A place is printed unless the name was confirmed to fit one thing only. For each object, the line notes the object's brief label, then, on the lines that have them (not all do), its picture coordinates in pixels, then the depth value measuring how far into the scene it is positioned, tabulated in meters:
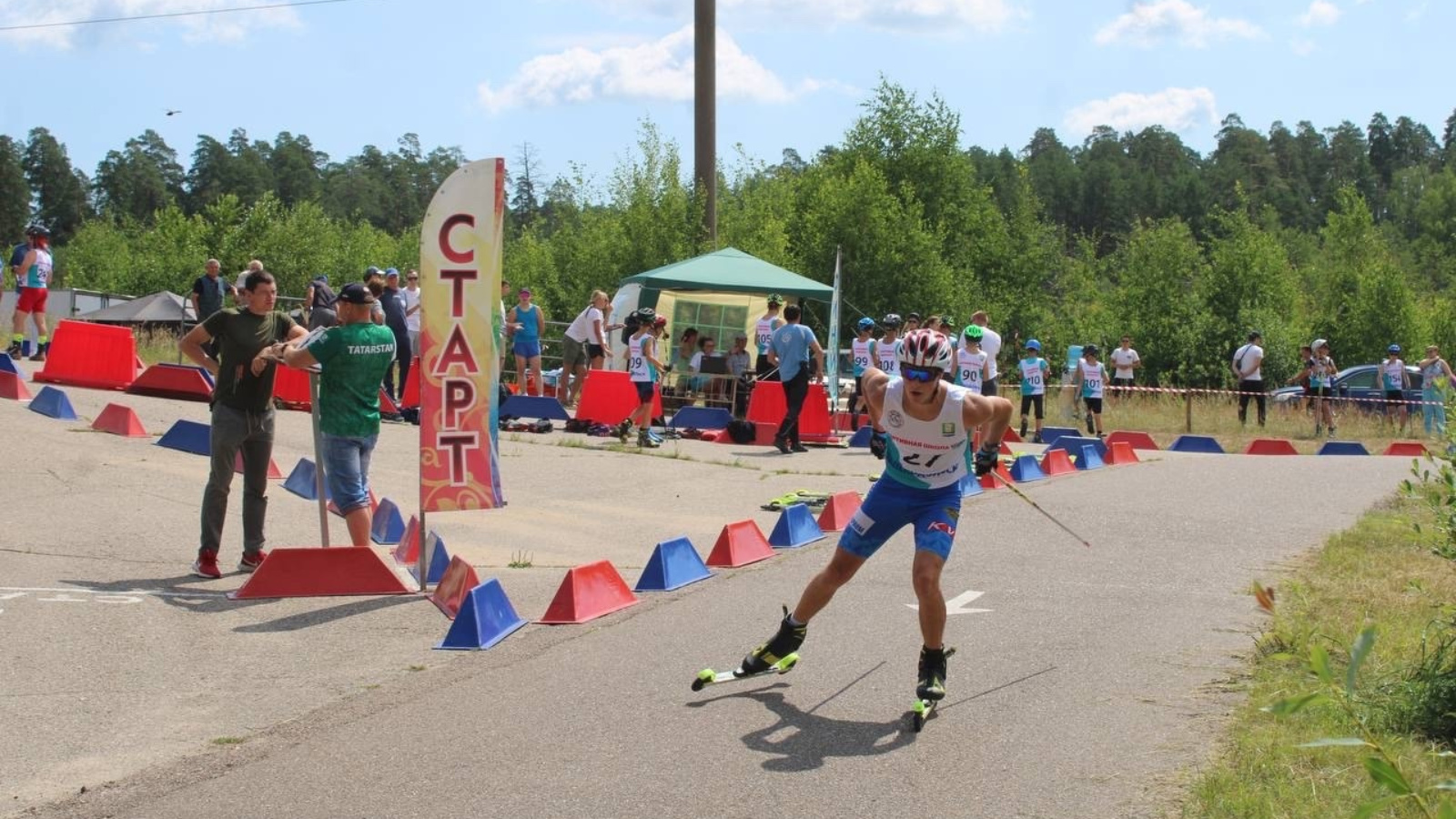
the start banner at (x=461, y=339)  9.55
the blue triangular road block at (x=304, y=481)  13.92
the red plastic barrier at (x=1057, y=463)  18.23
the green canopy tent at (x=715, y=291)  25.77
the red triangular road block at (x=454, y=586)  9.20
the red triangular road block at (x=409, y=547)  11.24
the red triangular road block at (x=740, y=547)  11.16
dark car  30.42
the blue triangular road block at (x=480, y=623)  8.36
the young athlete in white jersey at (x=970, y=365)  20.00
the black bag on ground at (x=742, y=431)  21.28
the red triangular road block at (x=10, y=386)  18.91
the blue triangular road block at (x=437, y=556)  10.42
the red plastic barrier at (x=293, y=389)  20.62
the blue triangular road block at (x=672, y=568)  10.12
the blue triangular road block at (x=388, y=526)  12.33
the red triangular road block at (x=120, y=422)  16.52
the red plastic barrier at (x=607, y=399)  21.75
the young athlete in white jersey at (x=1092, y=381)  25.05
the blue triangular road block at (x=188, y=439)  15.95
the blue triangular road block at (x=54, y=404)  17.58
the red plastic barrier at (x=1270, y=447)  24.41
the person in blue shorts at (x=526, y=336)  23.08
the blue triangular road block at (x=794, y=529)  12.16
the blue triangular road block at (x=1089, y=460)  19.36
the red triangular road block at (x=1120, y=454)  20.28
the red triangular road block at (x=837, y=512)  13.20
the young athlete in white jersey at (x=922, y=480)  6.87
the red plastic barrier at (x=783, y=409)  21.66
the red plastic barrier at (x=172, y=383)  20.50
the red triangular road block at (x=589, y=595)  8.99
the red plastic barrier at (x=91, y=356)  20.97
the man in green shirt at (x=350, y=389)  9.62
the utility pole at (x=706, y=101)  30.92
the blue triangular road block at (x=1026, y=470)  17.44
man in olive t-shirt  10.09
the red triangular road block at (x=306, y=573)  9.64
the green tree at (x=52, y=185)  130.00
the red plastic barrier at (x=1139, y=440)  24.33
